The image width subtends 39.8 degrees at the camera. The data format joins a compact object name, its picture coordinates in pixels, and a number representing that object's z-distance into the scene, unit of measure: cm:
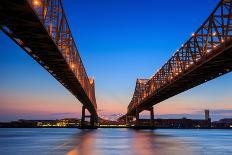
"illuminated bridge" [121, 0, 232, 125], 3238
